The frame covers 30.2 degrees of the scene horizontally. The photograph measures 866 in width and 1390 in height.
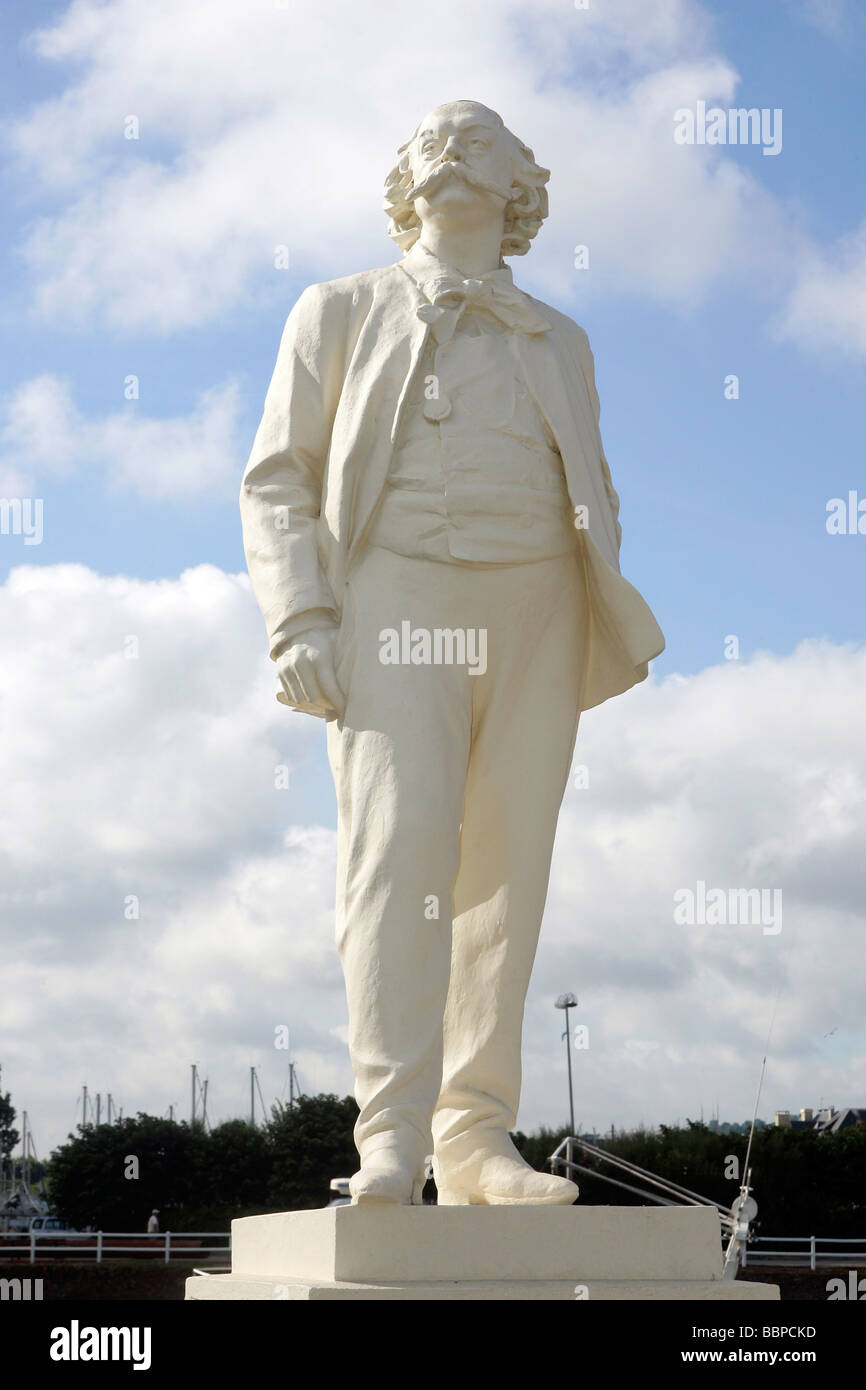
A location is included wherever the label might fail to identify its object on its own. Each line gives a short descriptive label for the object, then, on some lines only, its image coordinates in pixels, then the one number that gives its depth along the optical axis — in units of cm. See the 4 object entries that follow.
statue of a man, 530
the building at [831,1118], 6009
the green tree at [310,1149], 3822
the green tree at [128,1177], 4012
